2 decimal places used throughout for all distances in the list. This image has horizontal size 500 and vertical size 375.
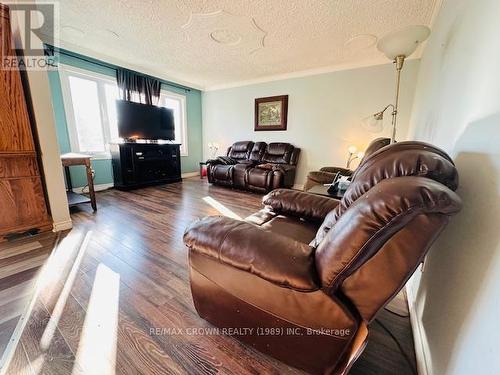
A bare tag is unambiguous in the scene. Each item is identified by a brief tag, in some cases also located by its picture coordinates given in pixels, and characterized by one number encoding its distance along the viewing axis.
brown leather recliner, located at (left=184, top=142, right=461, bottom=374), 0.54
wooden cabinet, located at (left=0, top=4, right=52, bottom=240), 1.73
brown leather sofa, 3.73
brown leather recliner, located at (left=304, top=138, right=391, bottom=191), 2.71
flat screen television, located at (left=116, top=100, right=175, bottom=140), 3.79
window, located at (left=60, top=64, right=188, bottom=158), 3.29
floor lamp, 1.43
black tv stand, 3.73
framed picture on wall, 4.37
